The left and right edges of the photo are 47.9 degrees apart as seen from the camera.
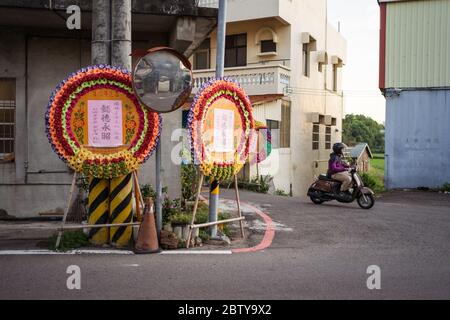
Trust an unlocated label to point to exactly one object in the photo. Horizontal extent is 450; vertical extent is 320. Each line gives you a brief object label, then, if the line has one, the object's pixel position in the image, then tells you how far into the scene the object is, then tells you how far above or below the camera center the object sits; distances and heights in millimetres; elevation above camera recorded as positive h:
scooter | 12898 -989
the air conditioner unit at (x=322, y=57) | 26605 +5172
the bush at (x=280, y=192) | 22362 -1684
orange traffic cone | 7465 -1210
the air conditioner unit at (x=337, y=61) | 29844 +5663
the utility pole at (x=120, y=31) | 8148 +1974
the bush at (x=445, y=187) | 18656 -1176
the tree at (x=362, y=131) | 61875 +3085
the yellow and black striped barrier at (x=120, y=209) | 8008 -879
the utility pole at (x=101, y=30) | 8188 +2001
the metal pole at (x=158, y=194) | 7848 -630
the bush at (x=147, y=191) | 9891 -737
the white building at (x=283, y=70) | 22172 +3871
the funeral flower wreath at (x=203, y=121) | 7930 +489
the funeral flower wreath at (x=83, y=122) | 7719 +397
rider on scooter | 13281 -375
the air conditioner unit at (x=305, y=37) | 24125 +5613
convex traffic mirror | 7425 +1110
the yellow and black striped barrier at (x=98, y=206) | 8086 -845
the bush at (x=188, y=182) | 11297 -632
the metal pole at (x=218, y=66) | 8453 +1493
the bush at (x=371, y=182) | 21812 -1209
